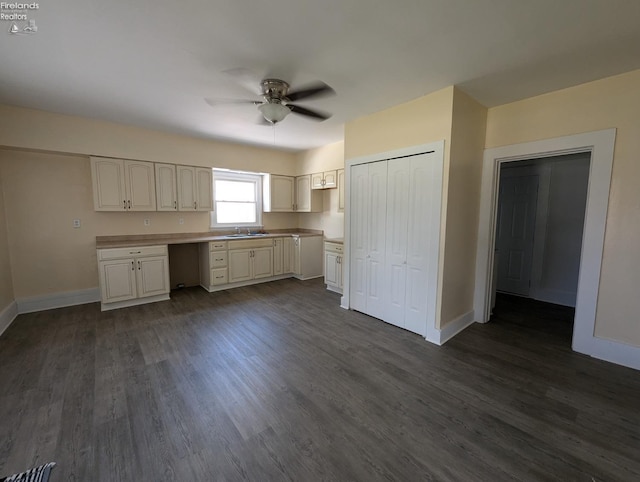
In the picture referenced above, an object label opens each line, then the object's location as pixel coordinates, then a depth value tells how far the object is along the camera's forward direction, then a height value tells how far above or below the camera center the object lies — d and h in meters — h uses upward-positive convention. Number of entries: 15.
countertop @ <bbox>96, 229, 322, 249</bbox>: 4.09 -0.43
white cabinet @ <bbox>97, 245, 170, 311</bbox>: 3.77 -0.92
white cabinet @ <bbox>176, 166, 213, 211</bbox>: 4.64 +0.47
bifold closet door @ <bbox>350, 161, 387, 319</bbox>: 3.46 -0.29
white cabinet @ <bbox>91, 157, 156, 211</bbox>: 3.93 +0.45
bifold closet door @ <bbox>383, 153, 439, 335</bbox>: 2.99 -0.26
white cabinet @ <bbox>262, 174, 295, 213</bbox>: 5.73 +0.48
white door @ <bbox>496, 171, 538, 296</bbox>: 4.55 -0.25
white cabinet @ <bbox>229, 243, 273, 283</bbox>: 4.96 -0.94
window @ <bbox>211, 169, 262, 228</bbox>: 5.39 +0.34
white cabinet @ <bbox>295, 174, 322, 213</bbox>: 5.74 +0.41
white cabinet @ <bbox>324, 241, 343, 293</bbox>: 4.67 -0.90
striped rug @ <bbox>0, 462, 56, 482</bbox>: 1.41 -1.41
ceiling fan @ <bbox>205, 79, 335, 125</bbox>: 2.50 +1.12
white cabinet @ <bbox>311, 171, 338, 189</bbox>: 5.16 +0.72
